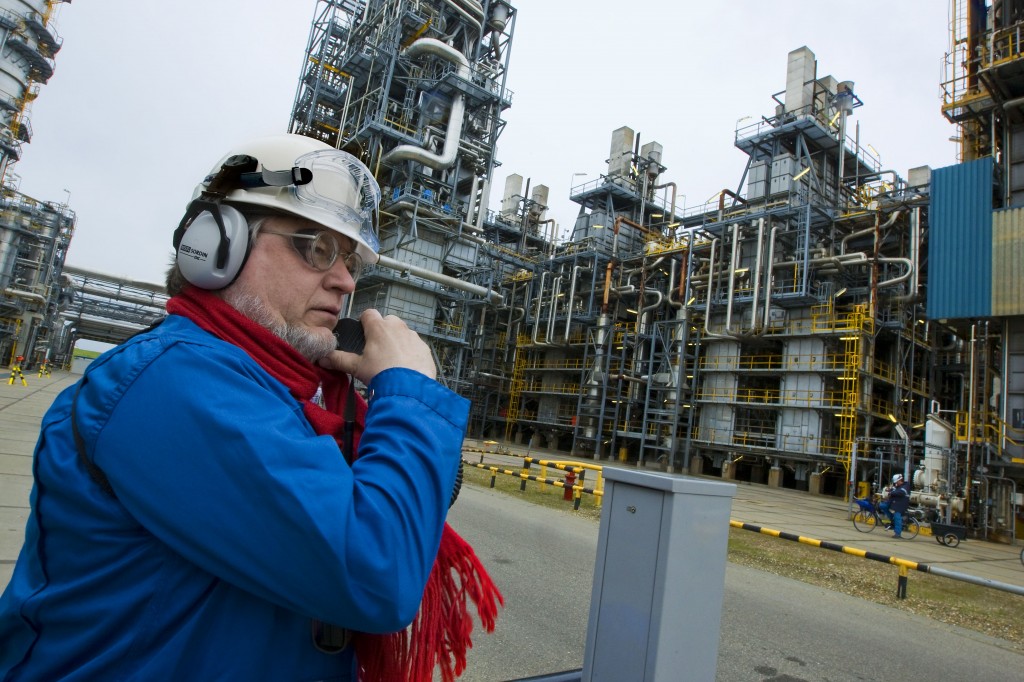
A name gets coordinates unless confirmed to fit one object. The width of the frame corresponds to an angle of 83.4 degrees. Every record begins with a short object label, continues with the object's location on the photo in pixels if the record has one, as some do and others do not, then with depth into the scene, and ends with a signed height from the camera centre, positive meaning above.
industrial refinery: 17.48 +7.40
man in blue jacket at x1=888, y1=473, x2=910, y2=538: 12.34 -0.61
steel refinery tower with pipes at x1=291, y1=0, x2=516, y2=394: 26.36 +12.72
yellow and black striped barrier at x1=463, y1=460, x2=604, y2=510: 9.94 -1.02
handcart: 12.70 -1.06
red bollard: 11.17 -1.10
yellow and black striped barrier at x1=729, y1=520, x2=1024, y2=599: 5.34 -0.91
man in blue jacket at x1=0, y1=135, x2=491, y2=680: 0.88 -0.20
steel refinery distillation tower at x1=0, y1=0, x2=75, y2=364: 33.16 +8.28
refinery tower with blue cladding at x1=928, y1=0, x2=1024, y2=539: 15.91 +6.84
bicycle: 13.02 -1.12
